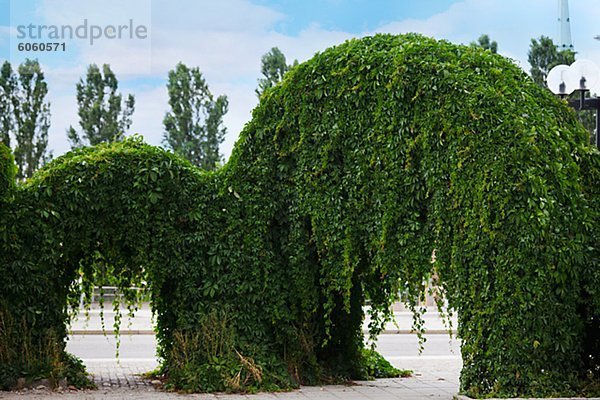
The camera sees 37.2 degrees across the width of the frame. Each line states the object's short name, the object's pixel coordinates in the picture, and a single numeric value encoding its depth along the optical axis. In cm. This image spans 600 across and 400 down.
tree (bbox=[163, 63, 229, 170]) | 4150
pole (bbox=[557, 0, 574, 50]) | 3141
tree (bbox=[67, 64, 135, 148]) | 4203
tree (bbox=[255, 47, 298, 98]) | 4091
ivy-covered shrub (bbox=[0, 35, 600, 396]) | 945
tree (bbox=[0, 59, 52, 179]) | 4009
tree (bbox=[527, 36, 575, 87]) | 3909
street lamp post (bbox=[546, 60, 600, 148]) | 1250
